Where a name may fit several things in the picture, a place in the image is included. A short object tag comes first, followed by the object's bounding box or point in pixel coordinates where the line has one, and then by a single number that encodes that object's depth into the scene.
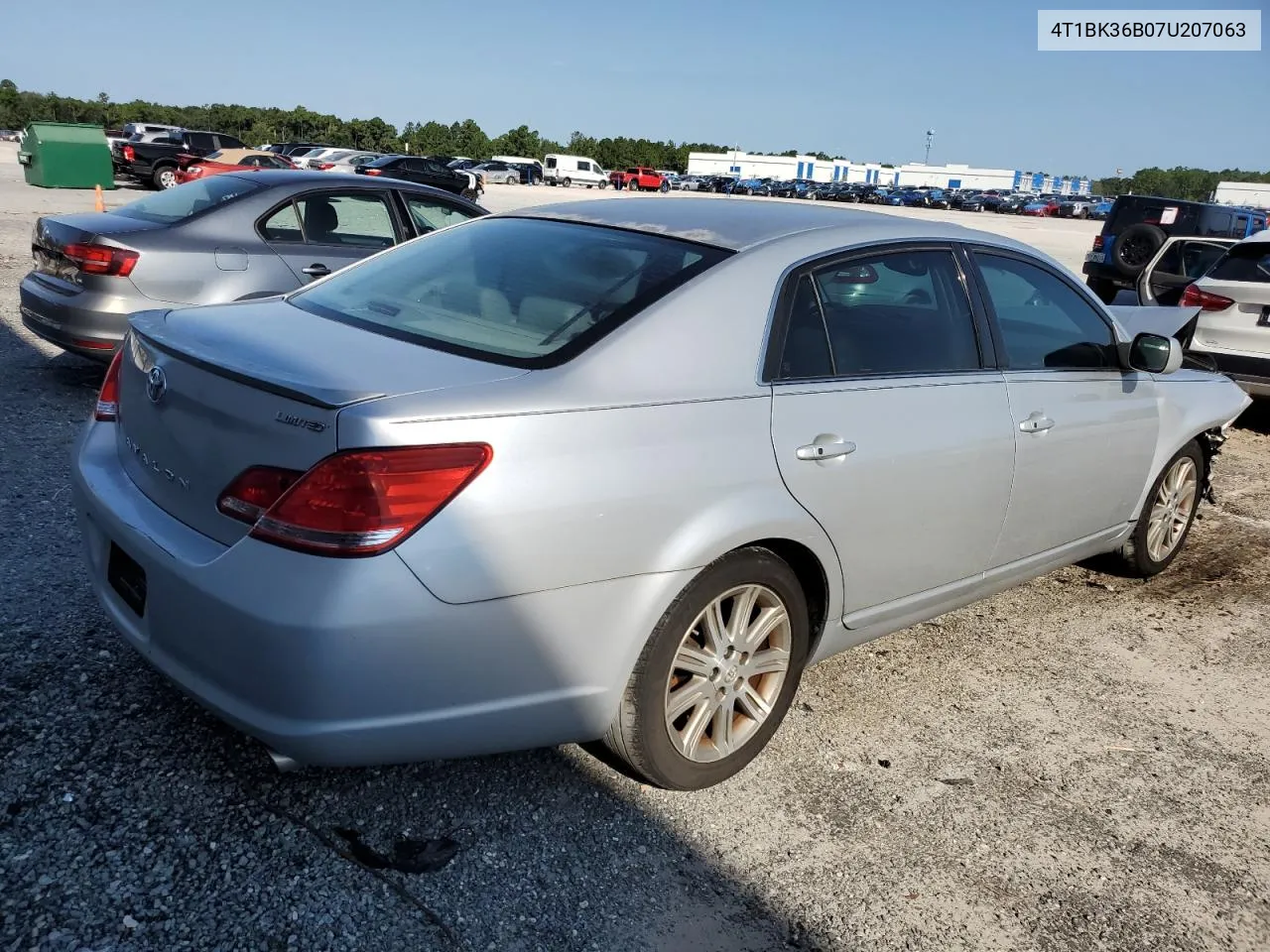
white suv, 7.77
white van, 64.31
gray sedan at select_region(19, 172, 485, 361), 6.18
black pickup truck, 28.16
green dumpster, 24.00
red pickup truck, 63.81
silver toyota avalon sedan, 2.24
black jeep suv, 13.77
